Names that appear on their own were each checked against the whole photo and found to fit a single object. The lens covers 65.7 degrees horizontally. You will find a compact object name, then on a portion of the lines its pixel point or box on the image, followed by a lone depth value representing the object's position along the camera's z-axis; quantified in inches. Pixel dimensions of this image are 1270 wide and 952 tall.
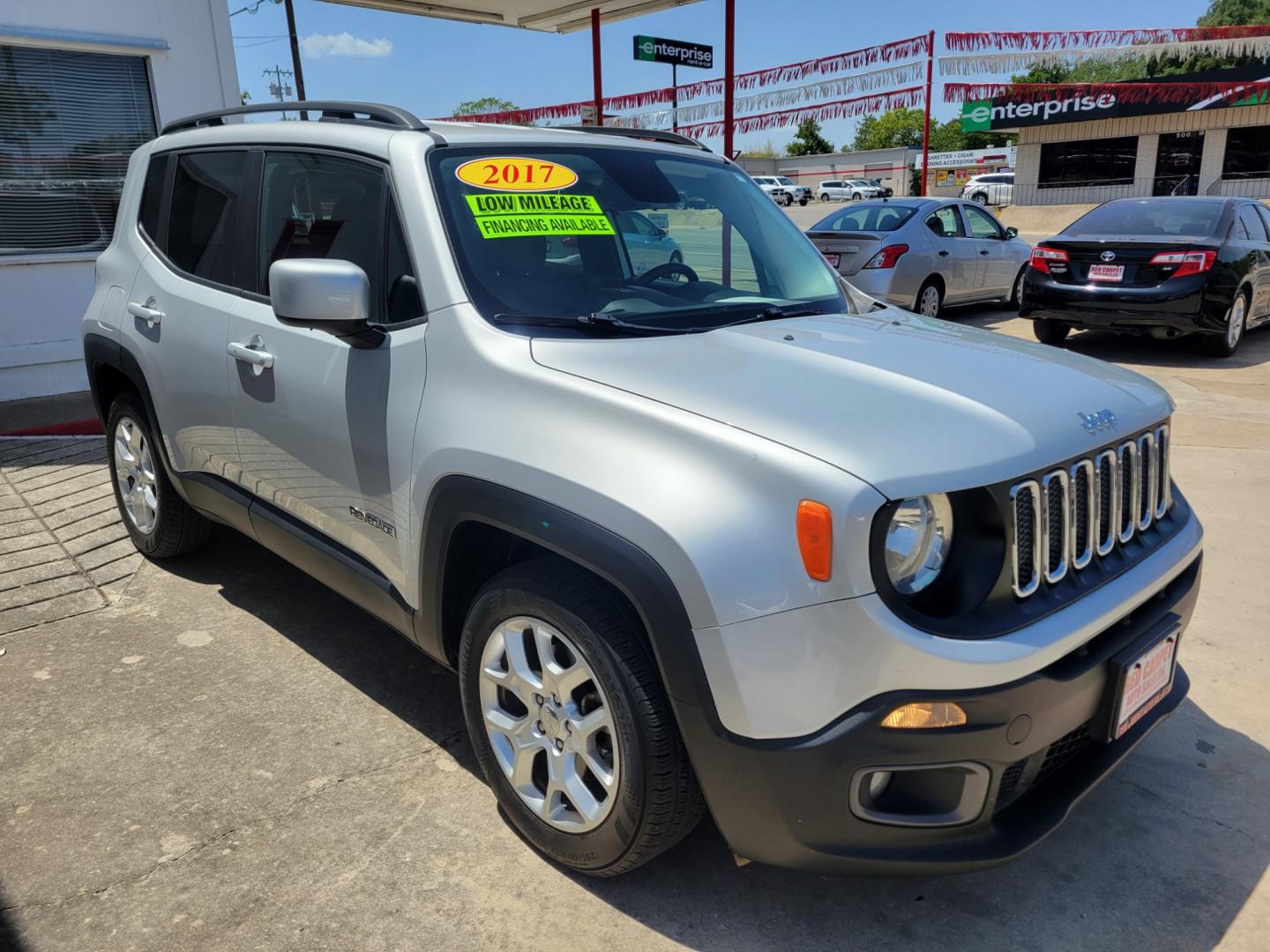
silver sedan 413.7
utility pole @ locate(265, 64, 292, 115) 1691.9
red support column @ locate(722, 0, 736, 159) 380.8
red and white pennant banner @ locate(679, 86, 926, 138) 842.2
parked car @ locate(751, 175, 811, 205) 2067.4
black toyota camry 348.2
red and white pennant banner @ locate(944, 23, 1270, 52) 831.7
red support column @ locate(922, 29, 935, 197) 806.5
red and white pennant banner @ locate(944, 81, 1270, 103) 1205.7
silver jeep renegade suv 77.2
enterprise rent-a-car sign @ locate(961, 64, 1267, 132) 1309.1
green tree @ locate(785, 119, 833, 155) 3484.3
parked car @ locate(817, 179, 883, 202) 2359.7
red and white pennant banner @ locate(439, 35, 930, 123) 605.6
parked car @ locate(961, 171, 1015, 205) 1914.4
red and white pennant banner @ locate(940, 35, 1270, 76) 856.3
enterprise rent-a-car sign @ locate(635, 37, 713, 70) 408.2
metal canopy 406.0
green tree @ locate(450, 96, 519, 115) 2659.9
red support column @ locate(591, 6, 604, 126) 431.8
